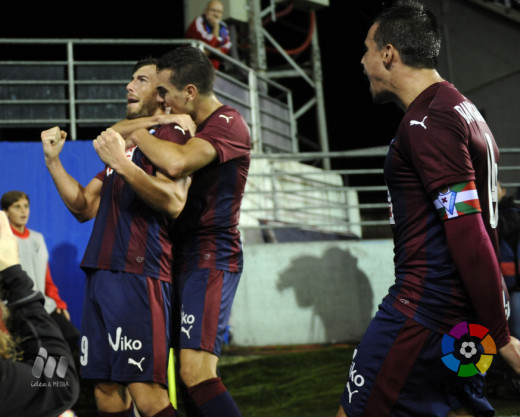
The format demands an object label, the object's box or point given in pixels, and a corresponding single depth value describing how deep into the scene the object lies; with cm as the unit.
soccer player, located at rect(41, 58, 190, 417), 321
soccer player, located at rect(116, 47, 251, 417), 331
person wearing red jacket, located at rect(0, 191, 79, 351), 613
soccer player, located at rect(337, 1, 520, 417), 220
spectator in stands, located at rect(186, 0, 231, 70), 1016
